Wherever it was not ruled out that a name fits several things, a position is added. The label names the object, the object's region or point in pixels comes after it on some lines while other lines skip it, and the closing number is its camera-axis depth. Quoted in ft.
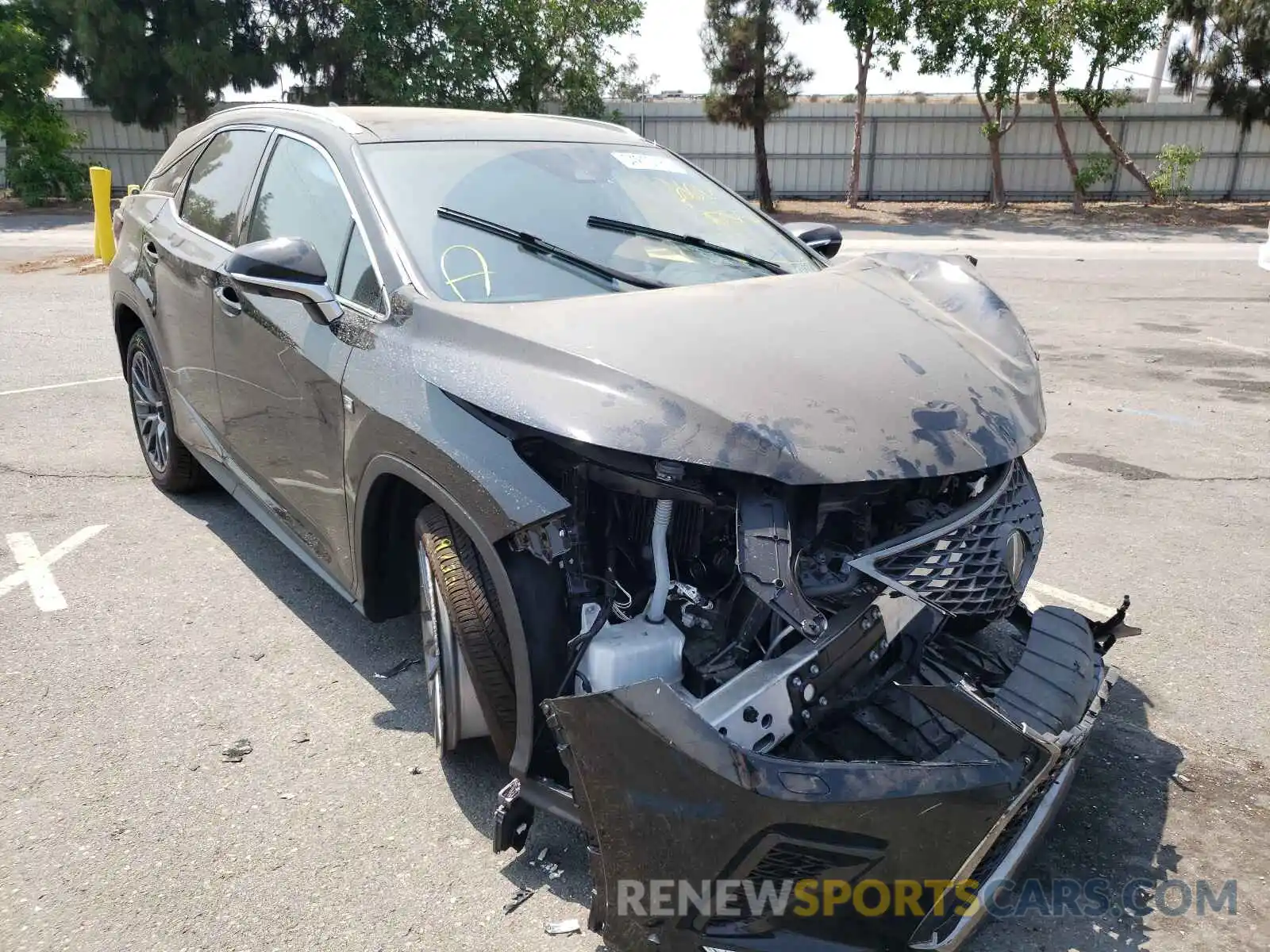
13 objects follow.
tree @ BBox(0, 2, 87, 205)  80.74
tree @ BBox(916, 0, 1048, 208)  74.33
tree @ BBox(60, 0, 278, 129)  82.17
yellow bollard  50.01
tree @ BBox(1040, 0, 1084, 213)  73.92
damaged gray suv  6.93
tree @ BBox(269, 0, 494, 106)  77.46
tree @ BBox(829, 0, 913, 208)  77.30
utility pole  82.64
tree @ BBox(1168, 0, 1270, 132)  79.92
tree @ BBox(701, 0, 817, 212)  79.92
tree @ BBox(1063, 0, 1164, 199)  73.10
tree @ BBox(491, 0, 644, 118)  79.71
